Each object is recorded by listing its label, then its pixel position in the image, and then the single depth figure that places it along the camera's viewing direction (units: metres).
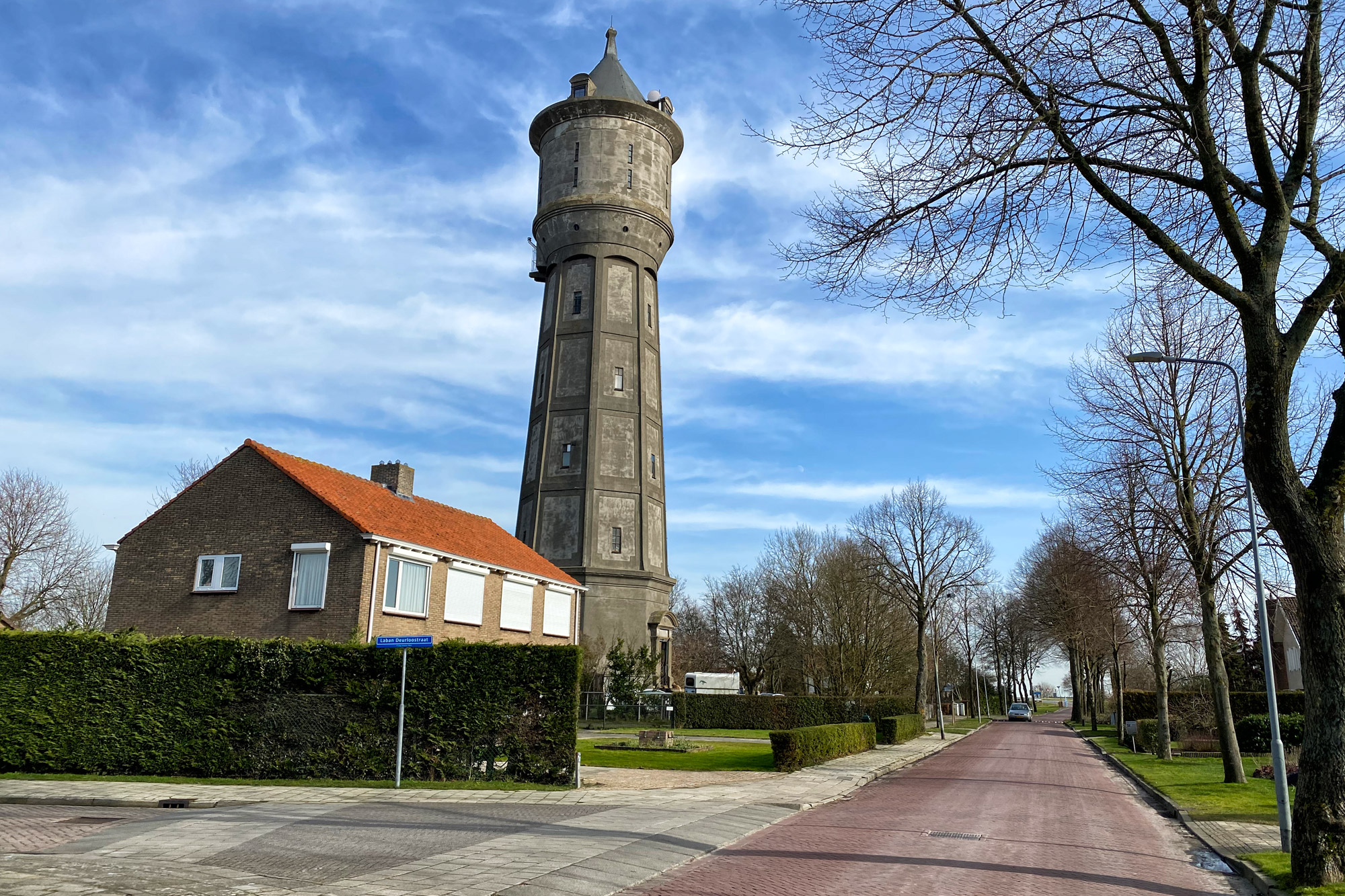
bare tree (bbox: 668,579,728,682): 76.38
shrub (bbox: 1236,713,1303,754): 29.67
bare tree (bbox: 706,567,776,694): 64.94
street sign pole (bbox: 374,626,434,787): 16.98
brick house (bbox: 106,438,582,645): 24.92
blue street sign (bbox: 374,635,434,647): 16.98
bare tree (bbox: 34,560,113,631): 48.06
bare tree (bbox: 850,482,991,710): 45.62
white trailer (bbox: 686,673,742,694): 50.94
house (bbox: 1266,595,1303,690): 55.22
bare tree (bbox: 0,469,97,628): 42.88
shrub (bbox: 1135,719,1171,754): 34.84
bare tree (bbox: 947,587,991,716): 69.06
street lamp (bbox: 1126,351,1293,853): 12.44
